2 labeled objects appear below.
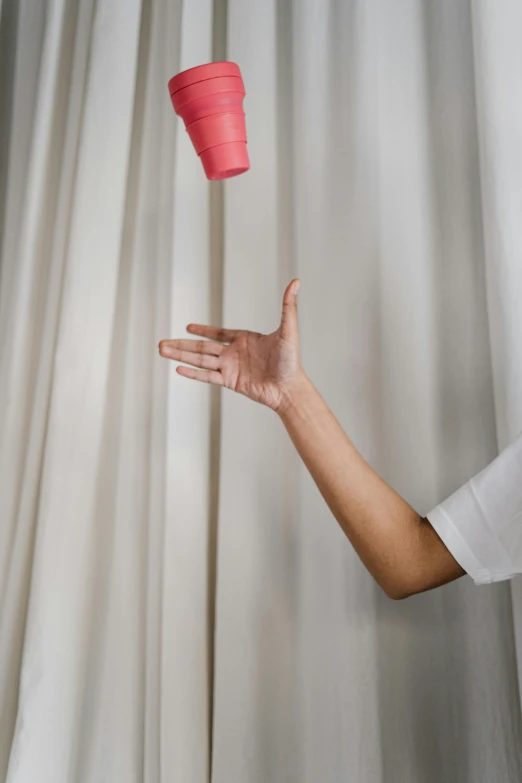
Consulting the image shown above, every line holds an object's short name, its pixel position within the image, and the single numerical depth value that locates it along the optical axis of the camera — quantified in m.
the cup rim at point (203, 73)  0.73
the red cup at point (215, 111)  0.73
